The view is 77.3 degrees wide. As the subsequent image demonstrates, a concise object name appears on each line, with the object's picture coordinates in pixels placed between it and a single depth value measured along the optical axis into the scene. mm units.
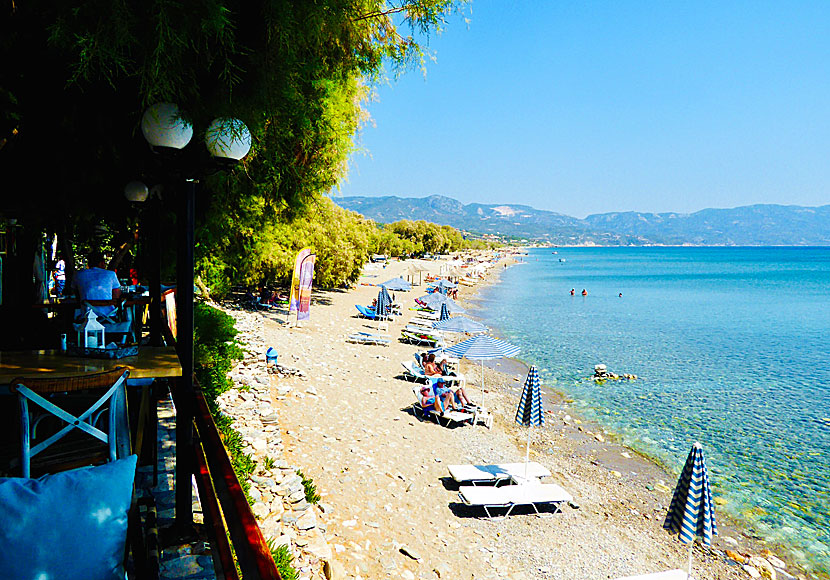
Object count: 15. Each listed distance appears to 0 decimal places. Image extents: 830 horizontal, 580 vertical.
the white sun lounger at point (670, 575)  6746
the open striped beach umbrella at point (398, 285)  31036
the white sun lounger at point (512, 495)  8508
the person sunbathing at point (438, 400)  12648
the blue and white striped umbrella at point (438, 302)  24391
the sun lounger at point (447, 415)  12602
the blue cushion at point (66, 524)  2061
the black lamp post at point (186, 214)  3230
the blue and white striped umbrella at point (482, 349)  13820
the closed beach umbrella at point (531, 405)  10320
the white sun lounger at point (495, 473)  9195
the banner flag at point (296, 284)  18422
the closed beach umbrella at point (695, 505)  7000
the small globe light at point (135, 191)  5879
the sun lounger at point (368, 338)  21719
